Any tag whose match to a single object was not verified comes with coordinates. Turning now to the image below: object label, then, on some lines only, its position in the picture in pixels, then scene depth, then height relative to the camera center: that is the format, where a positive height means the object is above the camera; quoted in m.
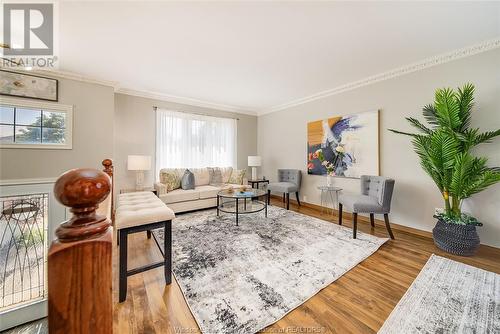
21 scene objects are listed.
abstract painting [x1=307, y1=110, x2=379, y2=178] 3.28 +0.40
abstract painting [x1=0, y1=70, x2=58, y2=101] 2.75 +1.18
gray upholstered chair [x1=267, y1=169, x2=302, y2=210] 4.11 -0.36
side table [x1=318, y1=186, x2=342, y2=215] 3.87 -0.64
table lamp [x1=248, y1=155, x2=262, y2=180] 4.95 +0.11
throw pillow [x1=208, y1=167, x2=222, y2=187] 4.58 -0.23
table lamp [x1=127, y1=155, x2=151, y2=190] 3.48 +0.04
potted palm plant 2.11 +0.02
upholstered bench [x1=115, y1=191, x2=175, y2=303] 1.50 -0.47
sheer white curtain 4.26 +0.62
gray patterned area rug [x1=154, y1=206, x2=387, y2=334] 1.41 -1.00
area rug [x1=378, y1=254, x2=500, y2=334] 1.30 -1.04
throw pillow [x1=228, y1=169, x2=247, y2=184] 4.62 -0.25
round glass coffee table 3.30 -0.77
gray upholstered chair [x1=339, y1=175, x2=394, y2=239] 2.61 -0.48
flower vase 3.66 -0.26
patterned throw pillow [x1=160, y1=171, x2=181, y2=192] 3.79 -0.27
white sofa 3.55 -0.53
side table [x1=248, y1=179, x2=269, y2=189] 4.74 -0.38
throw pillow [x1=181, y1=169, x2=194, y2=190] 3.93 -0.30
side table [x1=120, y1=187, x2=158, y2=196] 3.62 -0.45
